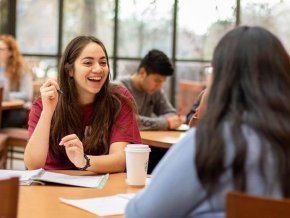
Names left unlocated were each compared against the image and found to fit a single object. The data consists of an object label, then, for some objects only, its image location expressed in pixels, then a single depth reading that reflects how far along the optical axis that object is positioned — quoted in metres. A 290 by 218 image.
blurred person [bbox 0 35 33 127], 5.76
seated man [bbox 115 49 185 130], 4.32
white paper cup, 2.12
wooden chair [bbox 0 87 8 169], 4.83
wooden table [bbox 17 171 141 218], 1.74
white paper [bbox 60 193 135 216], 1.77
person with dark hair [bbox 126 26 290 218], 1.32
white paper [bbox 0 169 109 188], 2.14
